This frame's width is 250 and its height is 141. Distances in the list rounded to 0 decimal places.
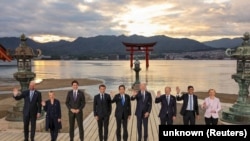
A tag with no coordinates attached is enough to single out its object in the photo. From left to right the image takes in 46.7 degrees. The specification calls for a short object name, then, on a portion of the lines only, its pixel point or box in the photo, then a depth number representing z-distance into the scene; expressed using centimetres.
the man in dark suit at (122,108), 880
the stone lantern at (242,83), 1186
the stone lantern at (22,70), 1198
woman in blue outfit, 891
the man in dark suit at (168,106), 878
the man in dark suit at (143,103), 883
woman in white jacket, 873
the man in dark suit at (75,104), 882
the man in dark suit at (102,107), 873
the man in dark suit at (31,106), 901
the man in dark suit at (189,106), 895
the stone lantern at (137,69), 2541
